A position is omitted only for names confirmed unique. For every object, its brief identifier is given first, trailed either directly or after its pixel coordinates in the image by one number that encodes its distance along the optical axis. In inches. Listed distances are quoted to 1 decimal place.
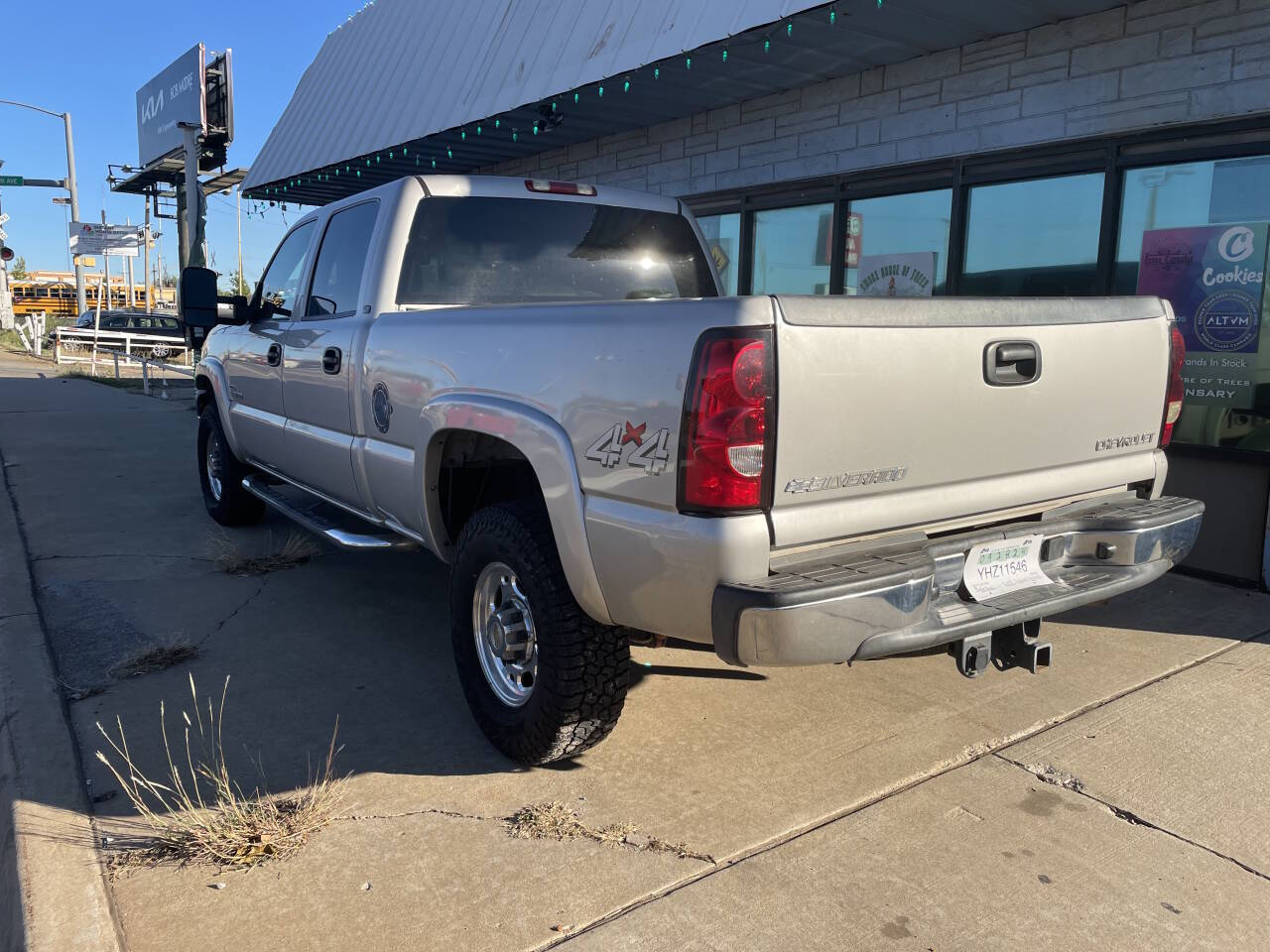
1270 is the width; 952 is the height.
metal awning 242.7
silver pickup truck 97.2
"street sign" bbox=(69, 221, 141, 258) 1205.7
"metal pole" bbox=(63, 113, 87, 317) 1269.7
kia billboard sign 997.0
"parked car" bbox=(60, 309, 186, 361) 1103.3
